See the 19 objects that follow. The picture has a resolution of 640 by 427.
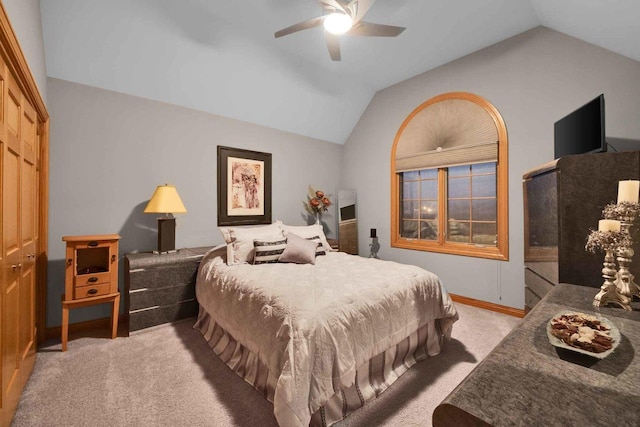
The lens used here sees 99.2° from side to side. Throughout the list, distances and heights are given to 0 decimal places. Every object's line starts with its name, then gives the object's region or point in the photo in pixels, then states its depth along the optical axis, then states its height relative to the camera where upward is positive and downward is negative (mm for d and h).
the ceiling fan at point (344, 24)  2137 +1632
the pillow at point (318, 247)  3202 -375
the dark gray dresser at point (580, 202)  1852 +83
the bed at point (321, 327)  1491 -755
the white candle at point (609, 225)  1354 -55
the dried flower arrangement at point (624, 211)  1361 +16
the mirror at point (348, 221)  4758 -106
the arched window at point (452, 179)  3410 +510
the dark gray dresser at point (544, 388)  585 -436
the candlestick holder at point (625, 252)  1309 -187
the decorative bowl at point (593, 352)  822 -414
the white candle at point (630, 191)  1380 +119
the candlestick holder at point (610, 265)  1294 -255
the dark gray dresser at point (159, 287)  2688 -738
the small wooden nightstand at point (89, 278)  2383 -568
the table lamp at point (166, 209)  2916 +71
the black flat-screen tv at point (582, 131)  2131 +731
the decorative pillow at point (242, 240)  2846 -264
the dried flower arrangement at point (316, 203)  4516 +209
